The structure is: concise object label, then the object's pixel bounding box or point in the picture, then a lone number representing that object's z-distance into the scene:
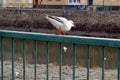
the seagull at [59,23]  6.68
